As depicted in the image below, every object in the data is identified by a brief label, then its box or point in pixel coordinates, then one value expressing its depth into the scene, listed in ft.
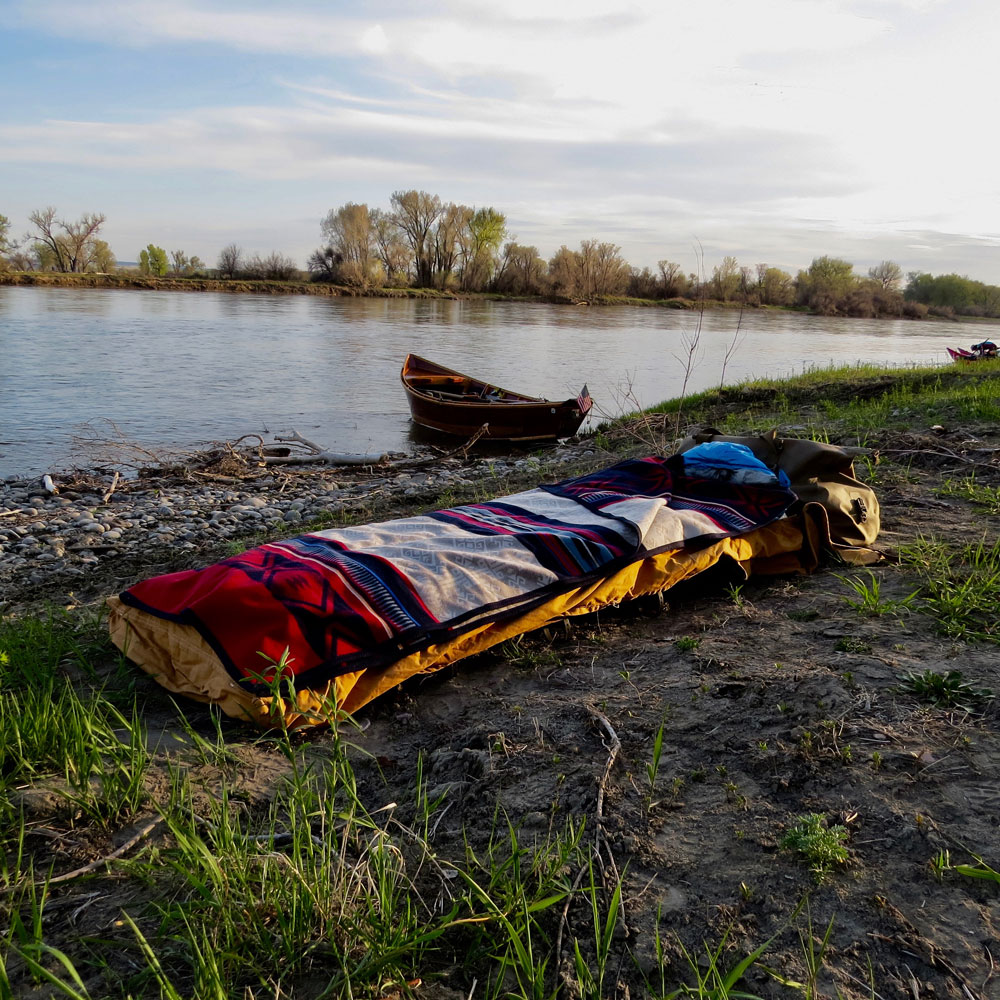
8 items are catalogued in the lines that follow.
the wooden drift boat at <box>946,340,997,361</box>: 44.93
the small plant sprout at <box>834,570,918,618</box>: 10.81
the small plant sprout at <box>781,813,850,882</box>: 6.03
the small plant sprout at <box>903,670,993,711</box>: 8.13
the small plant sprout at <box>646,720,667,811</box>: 6.92
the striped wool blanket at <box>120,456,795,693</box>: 8.96
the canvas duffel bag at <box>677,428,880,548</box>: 13.35
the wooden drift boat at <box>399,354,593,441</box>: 43.52
